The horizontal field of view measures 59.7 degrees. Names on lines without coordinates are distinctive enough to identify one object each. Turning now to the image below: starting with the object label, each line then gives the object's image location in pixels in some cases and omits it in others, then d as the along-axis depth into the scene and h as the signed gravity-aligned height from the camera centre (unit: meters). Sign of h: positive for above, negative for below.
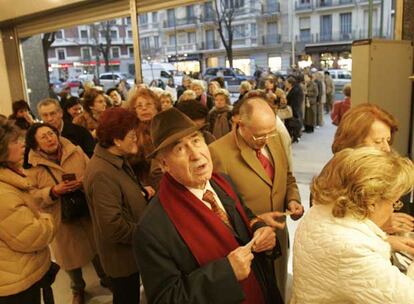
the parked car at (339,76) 12.98 -0.51
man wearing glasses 1.76 -0.47
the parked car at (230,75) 14.35 -0.27
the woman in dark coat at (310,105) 8.27 -0.94
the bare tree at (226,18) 14.66 +2.02
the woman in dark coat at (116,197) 1.82 -0.62
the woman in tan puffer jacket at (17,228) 1.62 -0.67
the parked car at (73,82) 13.89 -0.22
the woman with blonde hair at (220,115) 3.76 -0.48
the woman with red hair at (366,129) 1.60 -0.30
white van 12.89 +0.00
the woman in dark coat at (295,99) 7.59 -0.71
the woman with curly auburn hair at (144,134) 2.24 -0.39
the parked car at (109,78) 14.22 -0.13
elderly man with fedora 1.07 -0.52
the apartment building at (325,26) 20.61 +2.05
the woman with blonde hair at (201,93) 5.14 -0.33
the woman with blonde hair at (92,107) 3.48 -0.30
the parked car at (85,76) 14.85 -0.02
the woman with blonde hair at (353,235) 0.92 -0.45
